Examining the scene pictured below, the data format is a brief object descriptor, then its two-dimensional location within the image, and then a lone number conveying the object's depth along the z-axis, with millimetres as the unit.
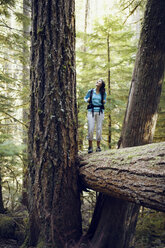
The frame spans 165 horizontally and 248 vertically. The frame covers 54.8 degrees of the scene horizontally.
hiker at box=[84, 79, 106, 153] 4004
